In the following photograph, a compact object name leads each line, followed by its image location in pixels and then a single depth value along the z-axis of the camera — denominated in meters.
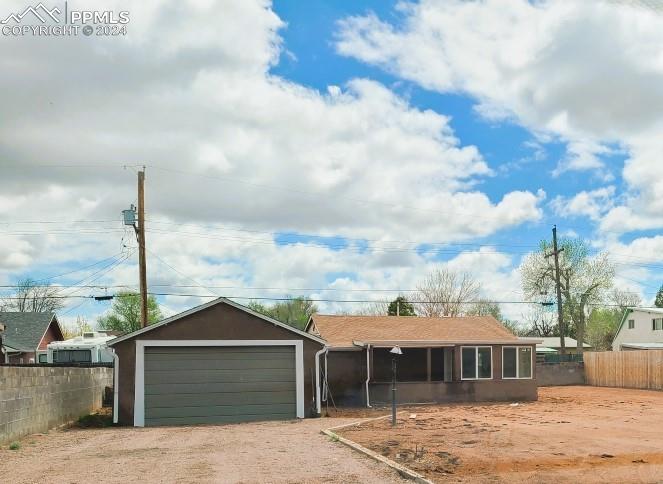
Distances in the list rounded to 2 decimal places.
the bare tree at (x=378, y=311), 71.77
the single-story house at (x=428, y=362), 27.92
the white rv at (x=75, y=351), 37.72
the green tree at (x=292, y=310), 80.06
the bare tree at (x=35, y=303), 77.97
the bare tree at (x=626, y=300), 78.31
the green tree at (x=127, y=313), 78.59
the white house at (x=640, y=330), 57.06
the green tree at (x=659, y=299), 96.16
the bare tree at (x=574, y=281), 57.19
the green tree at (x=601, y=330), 77.44
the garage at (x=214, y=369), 22.03
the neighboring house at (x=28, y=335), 46.51
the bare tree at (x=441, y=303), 60.47
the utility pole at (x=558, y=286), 44.91
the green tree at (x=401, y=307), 56.16
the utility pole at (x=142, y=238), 28.75
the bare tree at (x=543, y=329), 85.21
